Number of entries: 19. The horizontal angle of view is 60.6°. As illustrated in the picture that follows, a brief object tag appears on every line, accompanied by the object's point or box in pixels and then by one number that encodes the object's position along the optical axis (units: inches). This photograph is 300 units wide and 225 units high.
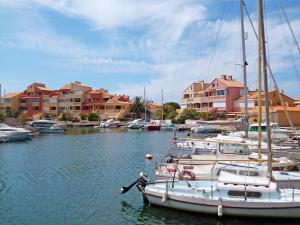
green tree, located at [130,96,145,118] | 3541.1
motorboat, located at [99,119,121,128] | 3142.3
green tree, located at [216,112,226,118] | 2582.9
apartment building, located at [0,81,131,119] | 3718.0
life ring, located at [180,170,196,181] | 621.5
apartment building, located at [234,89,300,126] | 2160.3
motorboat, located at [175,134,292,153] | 889.9
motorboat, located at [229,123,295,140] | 1249.9
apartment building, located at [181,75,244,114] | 2679.9
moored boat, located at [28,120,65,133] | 2608.5
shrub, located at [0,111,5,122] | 2639.5
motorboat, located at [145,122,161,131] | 2806.3
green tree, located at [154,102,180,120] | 3176.9
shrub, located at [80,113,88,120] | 3637.3
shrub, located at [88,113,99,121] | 3578.3
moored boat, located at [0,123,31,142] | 1835.7
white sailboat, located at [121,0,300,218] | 495.4
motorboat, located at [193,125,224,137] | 2116.6
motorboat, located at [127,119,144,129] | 2905.3
